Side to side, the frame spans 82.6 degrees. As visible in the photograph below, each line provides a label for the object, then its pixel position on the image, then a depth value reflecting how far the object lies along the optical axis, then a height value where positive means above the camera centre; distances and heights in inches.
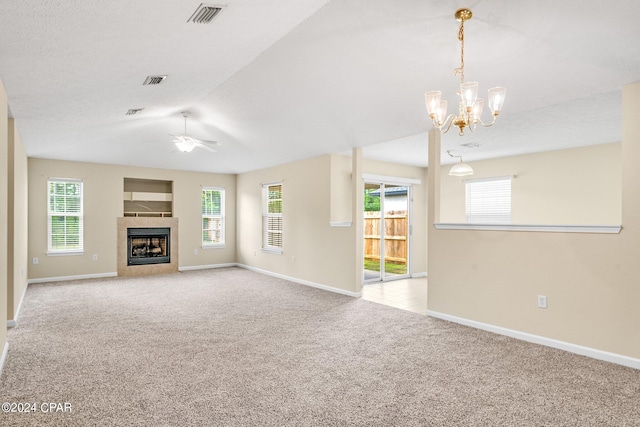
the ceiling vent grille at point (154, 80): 124.6 +47.4
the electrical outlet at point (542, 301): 145.8 -34.5
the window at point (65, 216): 283.4 +0.0
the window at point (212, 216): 359.9 -0.2
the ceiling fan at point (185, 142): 185.8 +38.0
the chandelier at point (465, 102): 96.7 +31.6
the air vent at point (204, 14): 79.7 +45.9
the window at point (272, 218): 311.1 -2.0
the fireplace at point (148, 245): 318.3 -26.7
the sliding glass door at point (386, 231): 292.4 -13.1
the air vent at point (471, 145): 233.6 +46.2
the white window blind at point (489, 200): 280.7 +12.3
